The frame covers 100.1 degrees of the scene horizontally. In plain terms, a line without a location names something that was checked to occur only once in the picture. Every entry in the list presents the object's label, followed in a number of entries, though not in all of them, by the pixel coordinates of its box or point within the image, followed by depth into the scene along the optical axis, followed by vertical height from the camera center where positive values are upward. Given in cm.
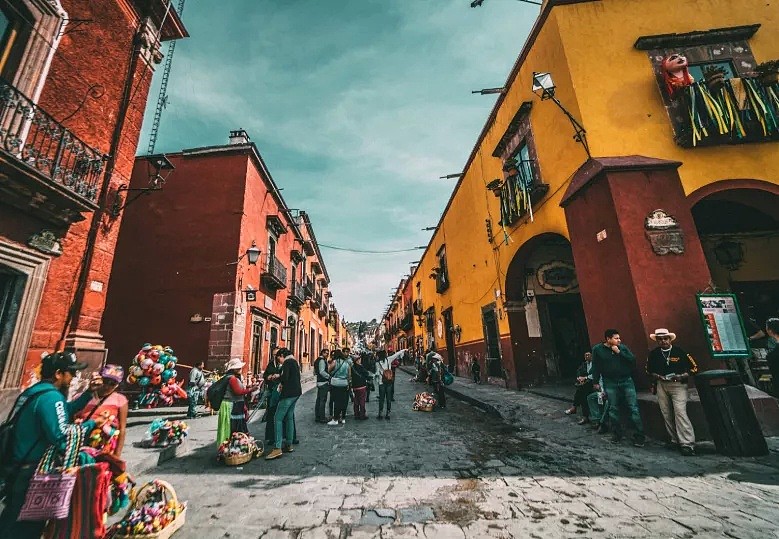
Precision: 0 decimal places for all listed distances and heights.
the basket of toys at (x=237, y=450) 452 -123
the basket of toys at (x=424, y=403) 812 -118
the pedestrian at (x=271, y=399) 543 -68
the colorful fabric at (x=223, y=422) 494 -92
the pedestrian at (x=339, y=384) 723 -60
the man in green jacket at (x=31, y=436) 210 -46
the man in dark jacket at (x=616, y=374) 483 -37
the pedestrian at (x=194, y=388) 787 -66
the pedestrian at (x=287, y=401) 503 -66
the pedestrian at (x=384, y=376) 759 -47
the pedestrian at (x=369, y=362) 1338 -26
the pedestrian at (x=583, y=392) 597 -78
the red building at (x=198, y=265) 1005 +308
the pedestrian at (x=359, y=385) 746 -67
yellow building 542 +356
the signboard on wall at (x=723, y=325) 476 +29
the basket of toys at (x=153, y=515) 244 -115
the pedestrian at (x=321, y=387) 731 -66
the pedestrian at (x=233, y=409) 496 -73
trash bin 397 -85
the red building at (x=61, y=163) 507 +346
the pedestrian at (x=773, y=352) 438 -10
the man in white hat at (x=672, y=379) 430 -41
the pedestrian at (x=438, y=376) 832 -56
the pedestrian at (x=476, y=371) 1264 -68
